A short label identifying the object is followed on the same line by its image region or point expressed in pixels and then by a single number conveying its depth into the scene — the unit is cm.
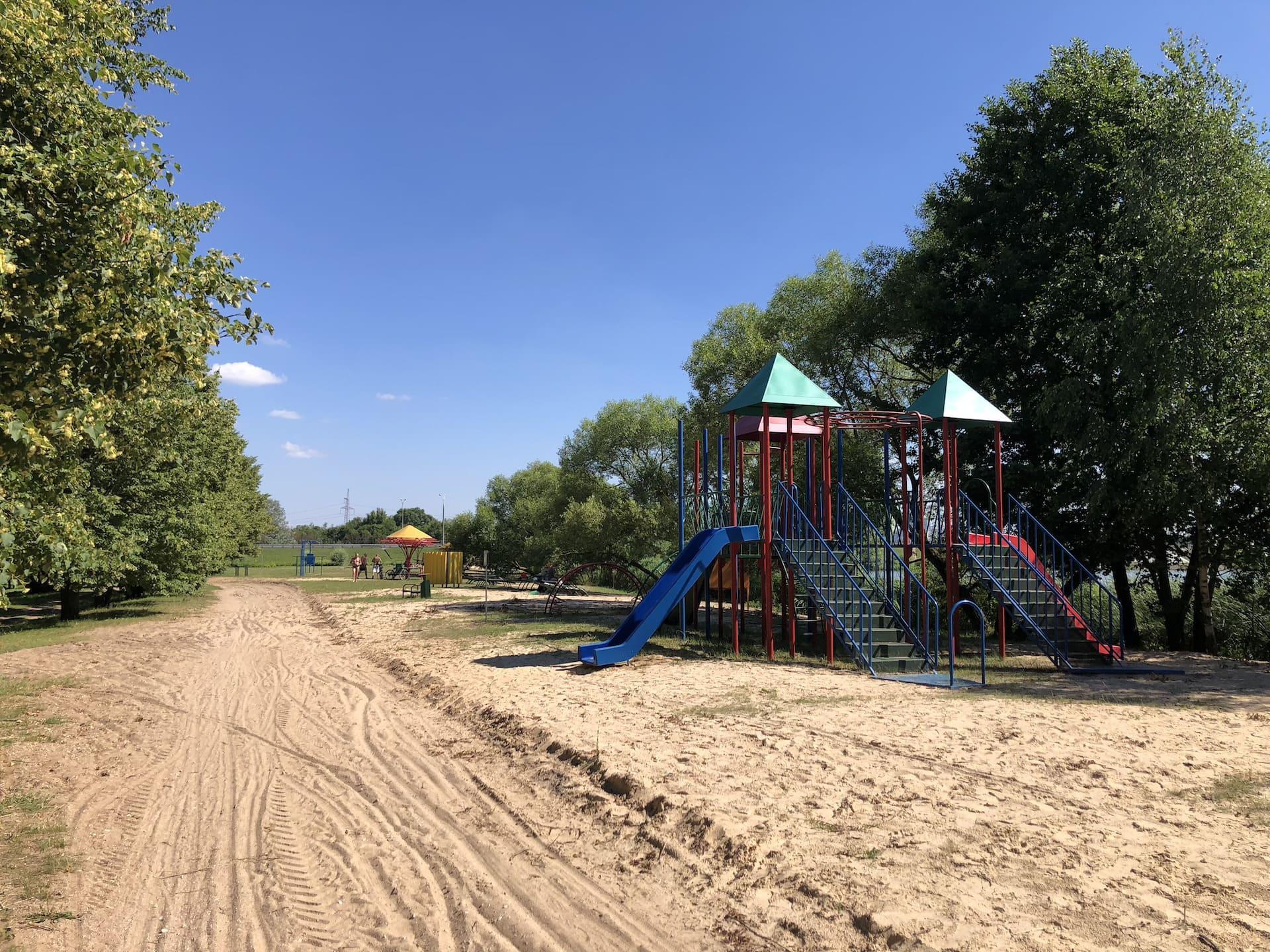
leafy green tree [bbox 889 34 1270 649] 1556
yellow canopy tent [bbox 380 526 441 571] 4491
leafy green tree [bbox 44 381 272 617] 1980
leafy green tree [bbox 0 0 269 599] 615
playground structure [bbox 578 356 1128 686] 1343
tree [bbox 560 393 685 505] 3916
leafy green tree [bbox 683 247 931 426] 2336
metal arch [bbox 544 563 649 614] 1956
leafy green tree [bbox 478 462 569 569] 4350
